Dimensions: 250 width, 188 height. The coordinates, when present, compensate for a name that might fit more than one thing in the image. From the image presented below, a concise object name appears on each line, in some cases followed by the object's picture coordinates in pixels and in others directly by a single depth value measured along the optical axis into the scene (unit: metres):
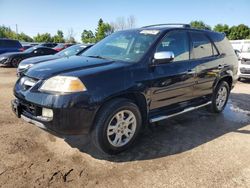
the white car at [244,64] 8.08
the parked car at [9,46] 12.96
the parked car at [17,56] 11.14
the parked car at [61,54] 6.56
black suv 2.50
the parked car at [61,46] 16.00
